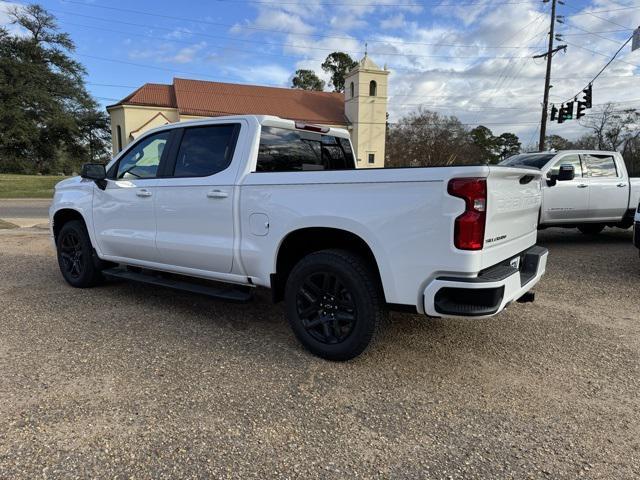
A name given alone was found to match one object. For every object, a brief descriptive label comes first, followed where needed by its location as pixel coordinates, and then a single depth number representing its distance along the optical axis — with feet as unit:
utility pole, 79.87
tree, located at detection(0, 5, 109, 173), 149.39
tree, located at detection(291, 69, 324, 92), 231.50
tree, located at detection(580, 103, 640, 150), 183.03
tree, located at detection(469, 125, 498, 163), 234.99
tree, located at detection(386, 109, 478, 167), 154.81
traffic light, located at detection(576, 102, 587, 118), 73.37
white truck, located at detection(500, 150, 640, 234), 28.07
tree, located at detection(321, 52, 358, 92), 225.15
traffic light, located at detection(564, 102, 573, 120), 75.82
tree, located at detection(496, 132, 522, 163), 276.21
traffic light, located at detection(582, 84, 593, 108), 72.49
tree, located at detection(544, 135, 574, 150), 216.54
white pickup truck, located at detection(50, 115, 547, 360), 9.86
